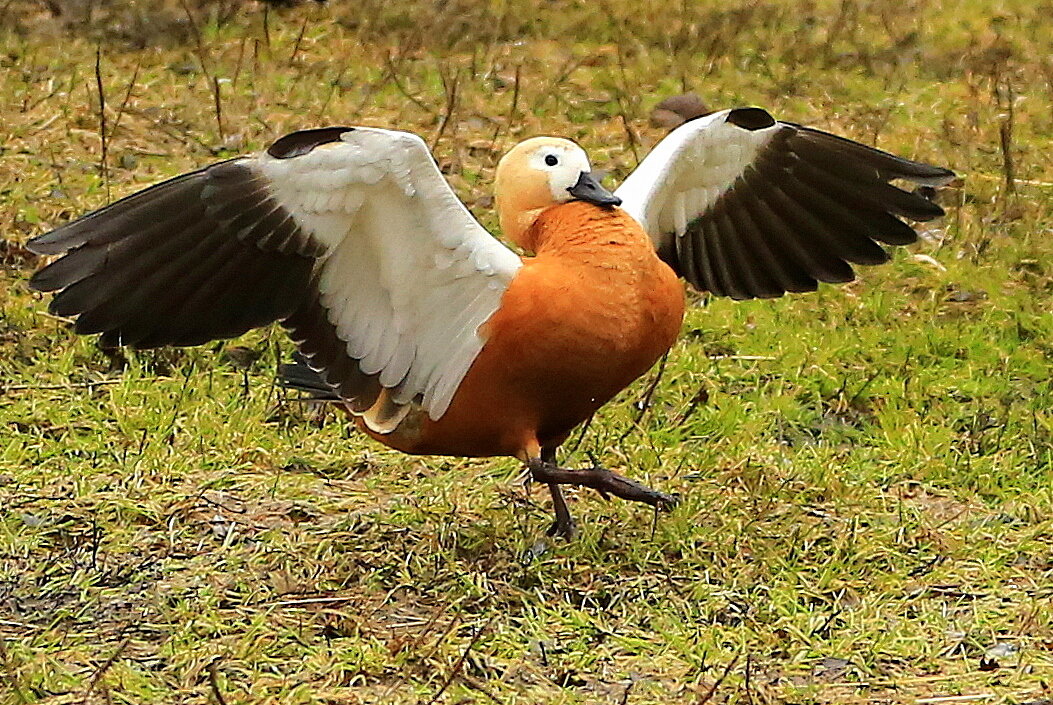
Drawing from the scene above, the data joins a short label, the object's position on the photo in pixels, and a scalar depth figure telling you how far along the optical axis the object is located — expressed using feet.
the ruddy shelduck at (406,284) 23.76
